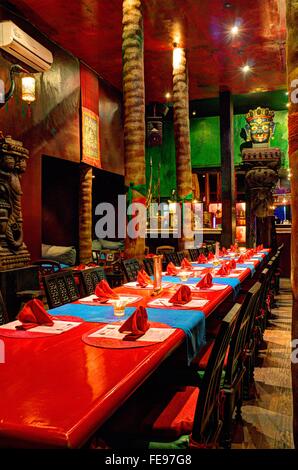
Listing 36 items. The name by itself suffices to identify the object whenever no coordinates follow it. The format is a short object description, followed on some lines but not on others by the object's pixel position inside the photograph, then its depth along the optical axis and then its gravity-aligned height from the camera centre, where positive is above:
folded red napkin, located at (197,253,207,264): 5.38 -0.31
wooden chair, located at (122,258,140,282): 4.08 -0.33
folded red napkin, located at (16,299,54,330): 1.86 -0.36
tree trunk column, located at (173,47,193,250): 8.14 +2.25
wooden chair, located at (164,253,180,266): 5.38 -0.28
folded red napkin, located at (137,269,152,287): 3.16 -0.34
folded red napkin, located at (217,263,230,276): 3.85 -0.33
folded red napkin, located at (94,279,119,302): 2.47 -0.34
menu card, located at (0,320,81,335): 1.75 -0.40
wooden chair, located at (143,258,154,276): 4.31 -0.31
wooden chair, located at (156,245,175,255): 8.05 -0.25
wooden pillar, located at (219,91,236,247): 10.73 +1.71
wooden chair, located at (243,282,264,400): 2.48 -0.78
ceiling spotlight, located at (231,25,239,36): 7.52 +3.89
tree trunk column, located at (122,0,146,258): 5.77 +2.03
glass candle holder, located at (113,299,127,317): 2.03 -0.35
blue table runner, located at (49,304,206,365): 1.86 -0.40
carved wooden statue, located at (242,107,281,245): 9.40 +1.48
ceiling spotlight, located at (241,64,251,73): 9.41 +3.96
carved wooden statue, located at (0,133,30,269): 5.03 +0.45
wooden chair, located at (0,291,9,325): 2.20 -0.41
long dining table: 0.89 -0.41
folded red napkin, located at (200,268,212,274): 4.14 -0.35
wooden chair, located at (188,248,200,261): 6.67 -0.29
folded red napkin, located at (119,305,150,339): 1.65 -0.36
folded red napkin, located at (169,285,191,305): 2.36 -0.35
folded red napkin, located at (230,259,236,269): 4.32 -0.30
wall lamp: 5.97 +2.28
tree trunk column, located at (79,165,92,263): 8.94 +0.53
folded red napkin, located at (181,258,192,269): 4.38 -0.30
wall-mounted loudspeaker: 11.80 +3.16
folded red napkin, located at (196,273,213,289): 2.97 -0.34
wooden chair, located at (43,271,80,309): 2.67 -0.35
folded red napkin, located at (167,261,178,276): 3.94 -0.32
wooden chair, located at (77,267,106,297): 3.15 -0.33
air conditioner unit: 5.54 +2.74
